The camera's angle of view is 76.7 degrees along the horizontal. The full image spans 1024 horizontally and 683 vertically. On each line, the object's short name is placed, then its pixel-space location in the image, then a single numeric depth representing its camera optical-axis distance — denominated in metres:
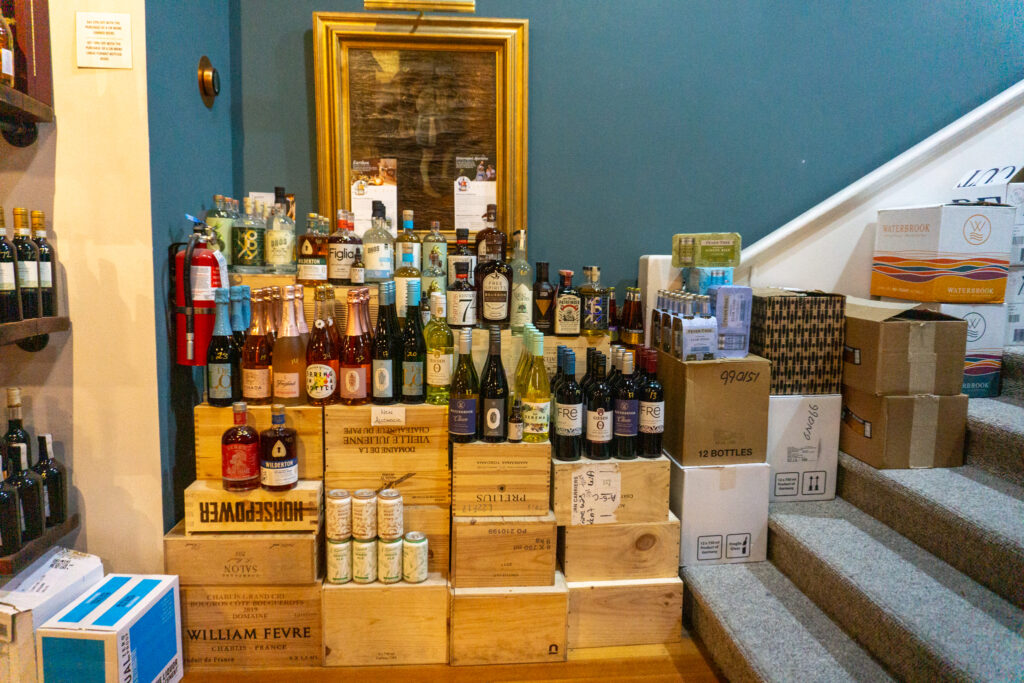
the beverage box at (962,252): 2.37
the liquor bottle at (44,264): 1.74
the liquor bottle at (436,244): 2.46
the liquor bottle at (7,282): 1.59
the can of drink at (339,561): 2.02
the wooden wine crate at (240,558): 1.99
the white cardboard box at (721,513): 2.29
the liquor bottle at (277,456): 1.98
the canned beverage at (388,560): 2.04
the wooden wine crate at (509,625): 2.06
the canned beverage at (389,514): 2.02
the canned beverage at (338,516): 2.01
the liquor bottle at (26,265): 1.66
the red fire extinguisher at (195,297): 1.98
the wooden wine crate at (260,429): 2.03
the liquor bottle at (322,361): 2.07
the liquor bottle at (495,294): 2.34
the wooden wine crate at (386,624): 2.03
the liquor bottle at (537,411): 2.11
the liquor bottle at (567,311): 2.36
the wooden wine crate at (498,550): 2.09
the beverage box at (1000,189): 2.45
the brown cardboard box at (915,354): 2.22
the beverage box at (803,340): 2.40
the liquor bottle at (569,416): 2.16
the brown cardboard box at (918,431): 2.22
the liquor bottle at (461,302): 2.27
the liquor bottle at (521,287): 2.38
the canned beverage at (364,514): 2.02
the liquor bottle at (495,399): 2.10
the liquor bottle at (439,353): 2.10
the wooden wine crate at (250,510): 1.99
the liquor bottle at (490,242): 2.55
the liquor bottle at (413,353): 2.12
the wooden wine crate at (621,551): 2.18
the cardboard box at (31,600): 1.61
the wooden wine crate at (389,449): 2.07
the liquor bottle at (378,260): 2.26
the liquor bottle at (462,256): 2.36
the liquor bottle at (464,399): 2.08
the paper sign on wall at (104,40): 1.84
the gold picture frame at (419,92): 2.60
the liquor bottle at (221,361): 2.03
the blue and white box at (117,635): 1.61
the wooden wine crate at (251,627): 2.02
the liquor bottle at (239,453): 1.97
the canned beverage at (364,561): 2.04
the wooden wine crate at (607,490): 2.16
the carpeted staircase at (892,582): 1.63
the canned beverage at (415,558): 2.04
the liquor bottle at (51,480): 1.80
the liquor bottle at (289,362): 2.06
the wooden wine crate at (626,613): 2.16
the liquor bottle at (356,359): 2.08
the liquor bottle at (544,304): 2.43
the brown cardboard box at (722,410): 2.26
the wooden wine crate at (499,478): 2.10
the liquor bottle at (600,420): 2.17
